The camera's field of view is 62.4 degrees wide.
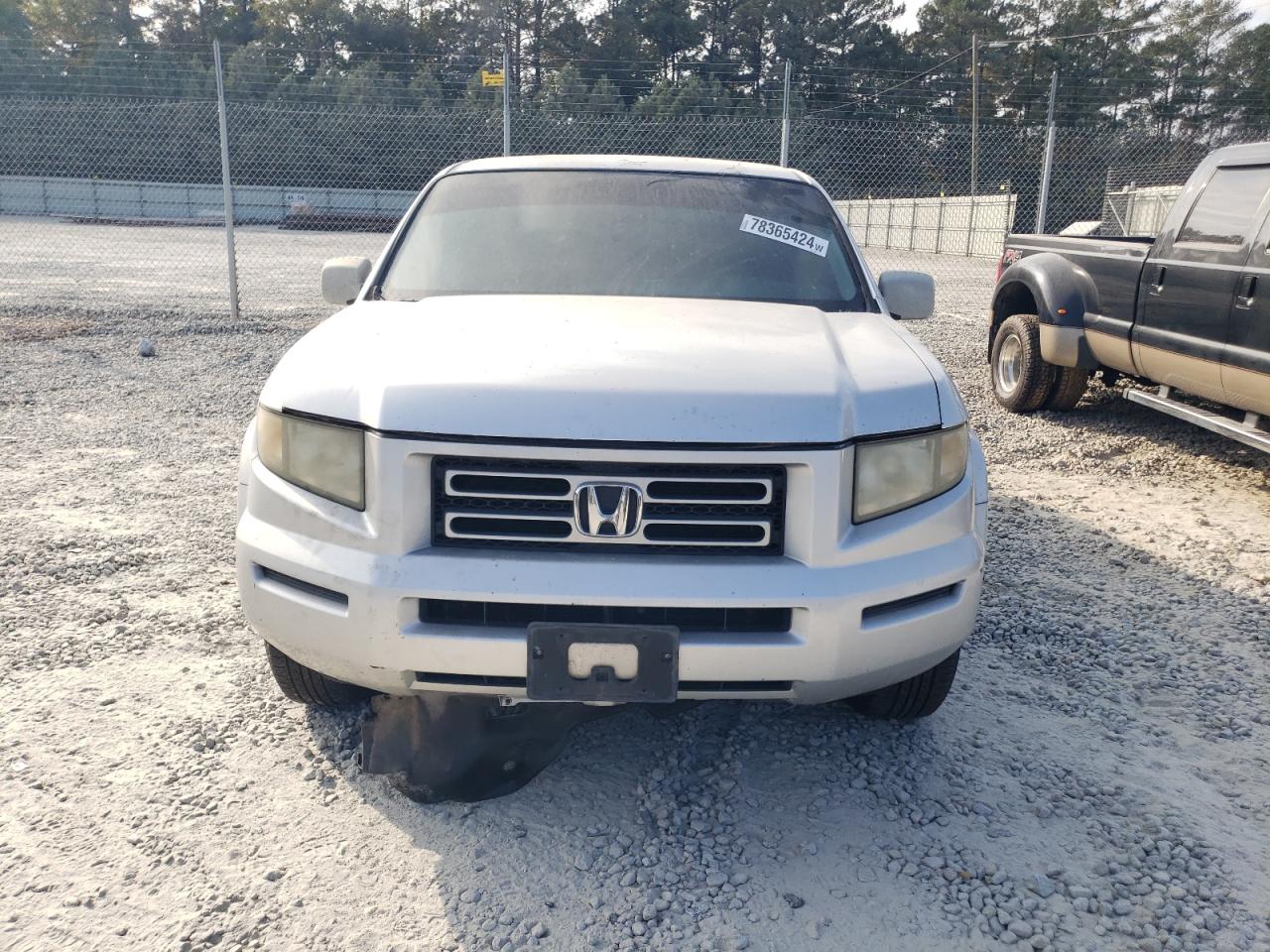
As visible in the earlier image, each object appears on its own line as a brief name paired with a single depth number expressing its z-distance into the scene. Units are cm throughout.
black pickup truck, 542
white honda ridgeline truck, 231
